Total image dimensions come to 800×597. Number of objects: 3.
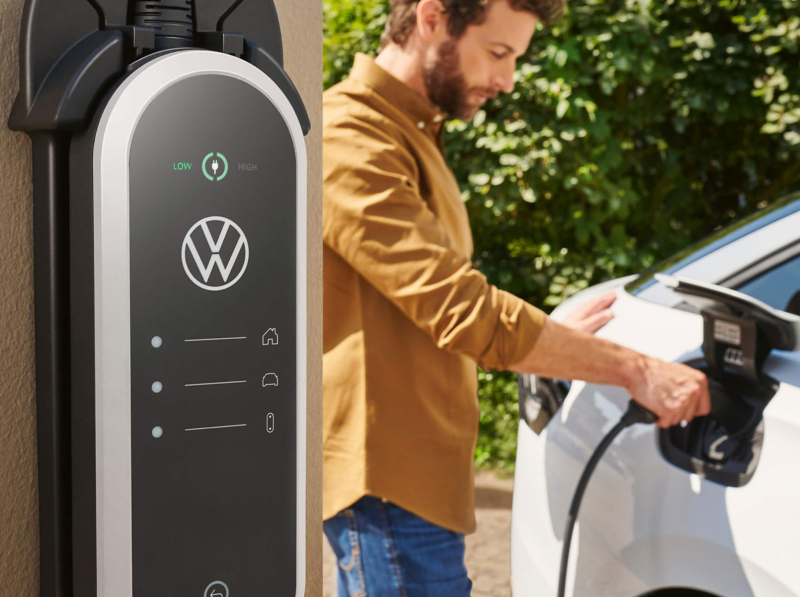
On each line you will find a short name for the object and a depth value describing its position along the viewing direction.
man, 1.39
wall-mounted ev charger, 0.49
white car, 1.32
